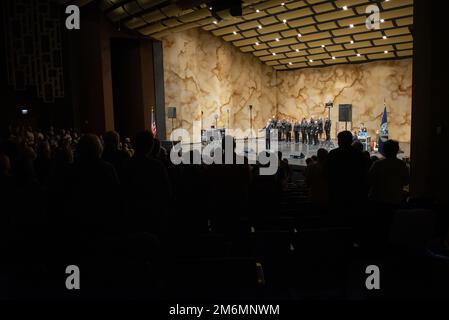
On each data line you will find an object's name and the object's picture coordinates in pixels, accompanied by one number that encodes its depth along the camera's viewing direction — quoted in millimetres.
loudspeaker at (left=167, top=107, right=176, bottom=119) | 14863
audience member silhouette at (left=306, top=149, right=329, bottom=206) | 3742
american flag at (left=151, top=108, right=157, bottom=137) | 13403
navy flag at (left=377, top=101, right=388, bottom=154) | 10891
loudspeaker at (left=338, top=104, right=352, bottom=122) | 13144
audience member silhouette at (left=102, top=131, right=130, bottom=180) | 3307
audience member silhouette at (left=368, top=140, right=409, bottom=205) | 3449
